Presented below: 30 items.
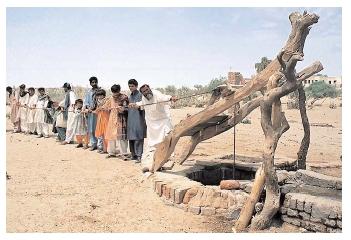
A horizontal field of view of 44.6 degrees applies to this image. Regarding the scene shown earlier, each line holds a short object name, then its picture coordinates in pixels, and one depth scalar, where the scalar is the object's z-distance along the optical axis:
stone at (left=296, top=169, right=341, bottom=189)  5.92
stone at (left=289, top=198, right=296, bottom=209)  5.39
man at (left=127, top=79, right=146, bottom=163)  9.58
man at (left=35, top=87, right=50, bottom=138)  14.30
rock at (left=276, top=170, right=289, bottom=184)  6.16
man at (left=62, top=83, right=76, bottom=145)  12.70
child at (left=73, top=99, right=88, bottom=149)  12.00
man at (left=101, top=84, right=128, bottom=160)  10.02
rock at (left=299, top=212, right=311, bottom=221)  5.24
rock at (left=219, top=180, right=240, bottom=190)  6.12
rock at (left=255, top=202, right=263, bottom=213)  5.53
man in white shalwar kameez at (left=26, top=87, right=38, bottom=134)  14.83
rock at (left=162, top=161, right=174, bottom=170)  7.72
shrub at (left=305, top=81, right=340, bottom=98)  30.01
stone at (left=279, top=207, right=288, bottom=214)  5.52
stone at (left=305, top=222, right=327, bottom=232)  5.11
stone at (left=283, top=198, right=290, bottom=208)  5.47
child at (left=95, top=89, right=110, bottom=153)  10.69
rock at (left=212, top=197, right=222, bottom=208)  5.97
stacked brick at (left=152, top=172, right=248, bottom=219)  5.93
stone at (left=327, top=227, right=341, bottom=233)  4.95
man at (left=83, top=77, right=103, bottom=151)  11.44
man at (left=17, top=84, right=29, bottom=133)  15.33
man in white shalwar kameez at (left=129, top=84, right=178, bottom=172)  8.86
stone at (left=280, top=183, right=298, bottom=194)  5.66
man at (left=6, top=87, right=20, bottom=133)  15.70
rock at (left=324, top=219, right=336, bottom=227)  4.98
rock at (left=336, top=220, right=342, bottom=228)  4.92
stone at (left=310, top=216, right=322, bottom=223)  5.12
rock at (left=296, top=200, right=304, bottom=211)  5.29
